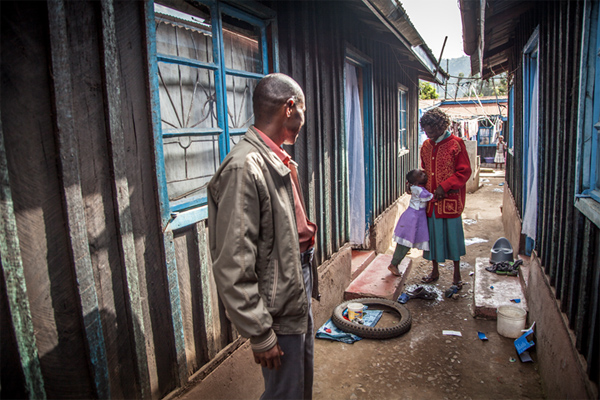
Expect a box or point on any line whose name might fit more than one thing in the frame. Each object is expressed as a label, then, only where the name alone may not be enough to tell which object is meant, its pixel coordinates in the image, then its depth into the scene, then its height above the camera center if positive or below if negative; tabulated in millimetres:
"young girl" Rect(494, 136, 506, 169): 21375 -934
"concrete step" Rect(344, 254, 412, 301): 4879 -1776
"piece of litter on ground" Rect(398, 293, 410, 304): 4992 -1959
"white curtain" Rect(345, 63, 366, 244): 5957 -225
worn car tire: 4008 -1865
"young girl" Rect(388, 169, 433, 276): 5172 -997
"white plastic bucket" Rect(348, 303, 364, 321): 4328 -1818
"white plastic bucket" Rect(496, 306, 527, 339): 3957 -1824
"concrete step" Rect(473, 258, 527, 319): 4402 -1774
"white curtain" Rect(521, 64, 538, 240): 4547 -442
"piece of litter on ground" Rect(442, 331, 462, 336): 4156 -2010
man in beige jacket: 1711 -411
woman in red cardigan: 4949 -542
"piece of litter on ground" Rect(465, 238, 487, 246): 7864 -2029
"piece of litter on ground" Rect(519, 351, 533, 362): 3574 -1985
